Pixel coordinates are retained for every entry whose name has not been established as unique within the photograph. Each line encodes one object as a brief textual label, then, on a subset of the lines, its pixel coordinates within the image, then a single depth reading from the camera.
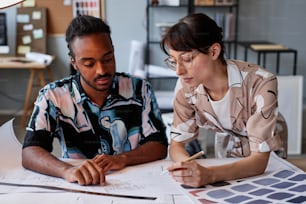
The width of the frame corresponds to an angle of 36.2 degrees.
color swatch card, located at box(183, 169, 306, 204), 0.96
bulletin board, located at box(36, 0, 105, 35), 3.92
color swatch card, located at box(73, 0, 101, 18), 3.96
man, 1.21
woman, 1.11
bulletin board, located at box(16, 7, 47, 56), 3.89
